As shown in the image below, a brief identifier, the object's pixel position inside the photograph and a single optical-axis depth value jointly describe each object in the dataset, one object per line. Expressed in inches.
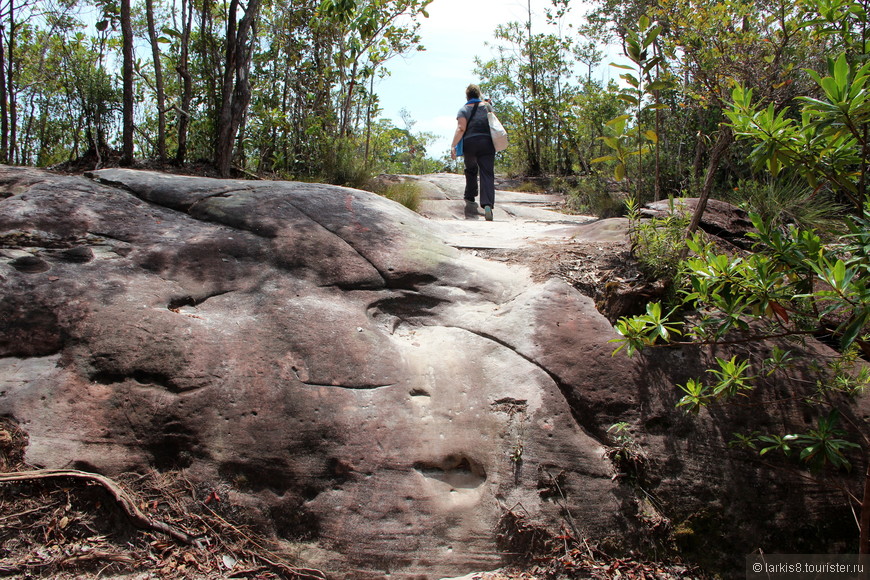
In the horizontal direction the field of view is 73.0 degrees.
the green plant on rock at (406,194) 308.5
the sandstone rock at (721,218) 193.6
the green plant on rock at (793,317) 80.4
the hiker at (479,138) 320.8
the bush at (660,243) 163.5
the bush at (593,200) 353.7
